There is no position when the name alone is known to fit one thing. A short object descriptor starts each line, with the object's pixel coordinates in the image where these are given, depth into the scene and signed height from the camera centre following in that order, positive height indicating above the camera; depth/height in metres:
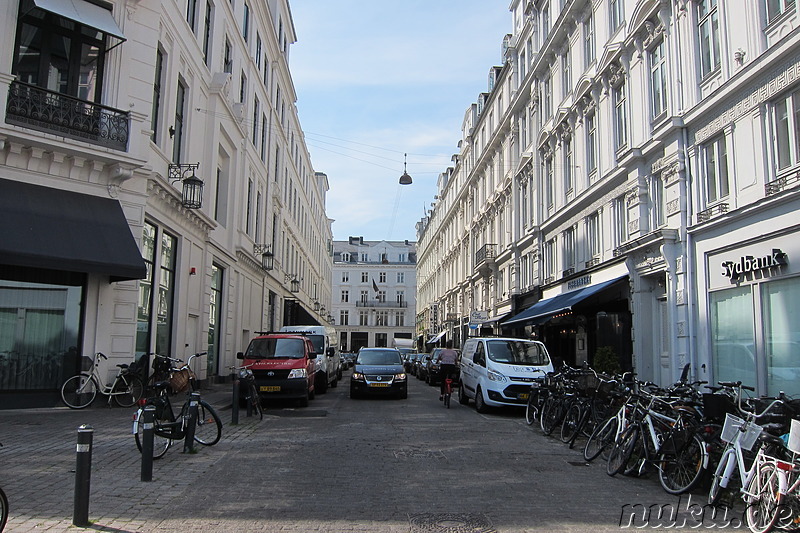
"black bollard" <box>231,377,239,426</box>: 11.83 -1.45
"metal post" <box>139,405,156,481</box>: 7.00 -1.22
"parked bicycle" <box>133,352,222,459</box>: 8.43 -1.22
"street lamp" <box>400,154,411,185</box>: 29.85 +7.77
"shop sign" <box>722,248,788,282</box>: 11.62 +1.60
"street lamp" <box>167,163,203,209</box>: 17.02 +4.20
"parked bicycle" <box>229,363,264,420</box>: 12.79 -1.16
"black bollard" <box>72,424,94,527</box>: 5.46 -1.31
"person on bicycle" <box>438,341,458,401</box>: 21.33 -0.83
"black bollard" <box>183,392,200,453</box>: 8.83 -1.27
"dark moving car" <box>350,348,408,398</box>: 18.28 -1.23
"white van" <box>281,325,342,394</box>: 20.41 -0.80
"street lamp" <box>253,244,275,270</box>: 29.69 +3.89
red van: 15.10 -0.69
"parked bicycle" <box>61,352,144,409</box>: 13.31 -1.21
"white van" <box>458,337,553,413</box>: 14.50 -0.71
